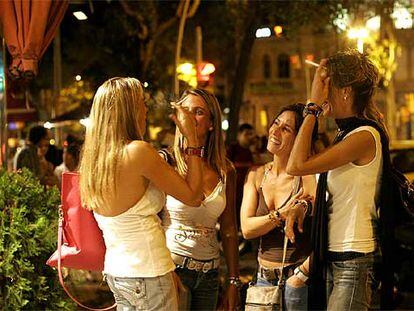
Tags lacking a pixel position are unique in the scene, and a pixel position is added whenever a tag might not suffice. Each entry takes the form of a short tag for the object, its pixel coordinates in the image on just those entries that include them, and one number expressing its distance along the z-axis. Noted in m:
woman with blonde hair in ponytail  3.58
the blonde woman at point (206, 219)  3.99
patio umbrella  5.38
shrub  4.61
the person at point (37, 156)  8.61
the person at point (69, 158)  8.16
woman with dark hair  3.93
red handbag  3.74
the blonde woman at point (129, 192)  3.34
